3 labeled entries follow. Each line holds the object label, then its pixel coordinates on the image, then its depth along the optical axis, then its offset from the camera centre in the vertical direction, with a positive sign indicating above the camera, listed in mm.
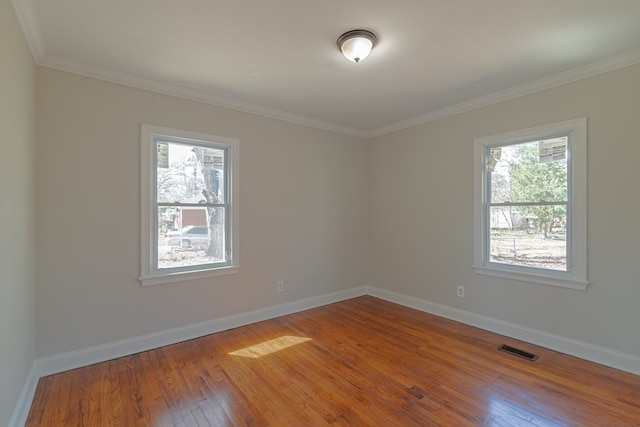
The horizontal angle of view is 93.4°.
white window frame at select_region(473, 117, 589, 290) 2805 +67
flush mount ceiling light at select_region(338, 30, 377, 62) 2189 +1258
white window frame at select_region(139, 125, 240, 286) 2953 +24
